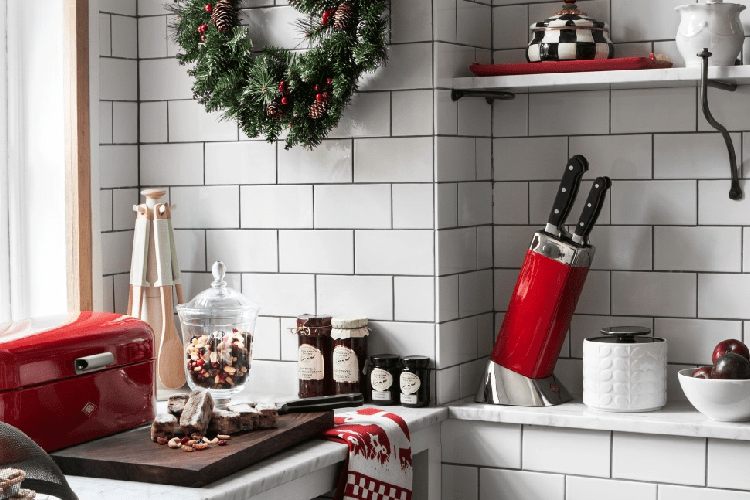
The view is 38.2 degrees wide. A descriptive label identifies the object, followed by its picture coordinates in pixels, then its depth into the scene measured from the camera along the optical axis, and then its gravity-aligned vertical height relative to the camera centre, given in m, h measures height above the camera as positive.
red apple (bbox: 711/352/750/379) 1.96 -0.31
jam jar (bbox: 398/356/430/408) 2.16 -0.37
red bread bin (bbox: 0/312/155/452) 1.71 -0.30
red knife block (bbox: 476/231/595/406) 2.13 -0.26
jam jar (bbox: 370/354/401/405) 2.19 -0.36
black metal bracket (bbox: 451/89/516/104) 2.22 +0.21
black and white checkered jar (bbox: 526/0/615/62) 2.14 +0.32
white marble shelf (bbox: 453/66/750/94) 1.99 +0.23
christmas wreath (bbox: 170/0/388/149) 2.13 +0.27
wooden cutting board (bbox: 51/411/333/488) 1.63 -0.41
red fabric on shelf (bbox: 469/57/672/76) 2.06 +0.26
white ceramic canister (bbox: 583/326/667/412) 2.08 -0.34
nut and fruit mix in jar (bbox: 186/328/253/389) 2.06 -0.31
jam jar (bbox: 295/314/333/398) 2.23 -0.32
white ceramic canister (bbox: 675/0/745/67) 2.03 +0.31
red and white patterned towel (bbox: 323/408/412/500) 1.89 -0.46
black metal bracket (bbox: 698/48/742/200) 1.98 +0.15
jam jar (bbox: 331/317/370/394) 2.20 -0.31
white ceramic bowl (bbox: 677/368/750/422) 1.95 -0.36
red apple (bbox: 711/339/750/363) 2.03 -0.28
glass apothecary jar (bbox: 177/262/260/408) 2.06 -0.27
